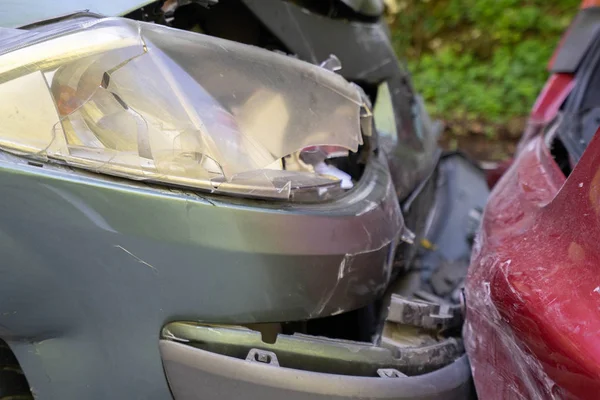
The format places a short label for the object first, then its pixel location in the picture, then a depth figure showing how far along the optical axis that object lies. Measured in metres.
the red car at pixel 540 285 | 1.14
